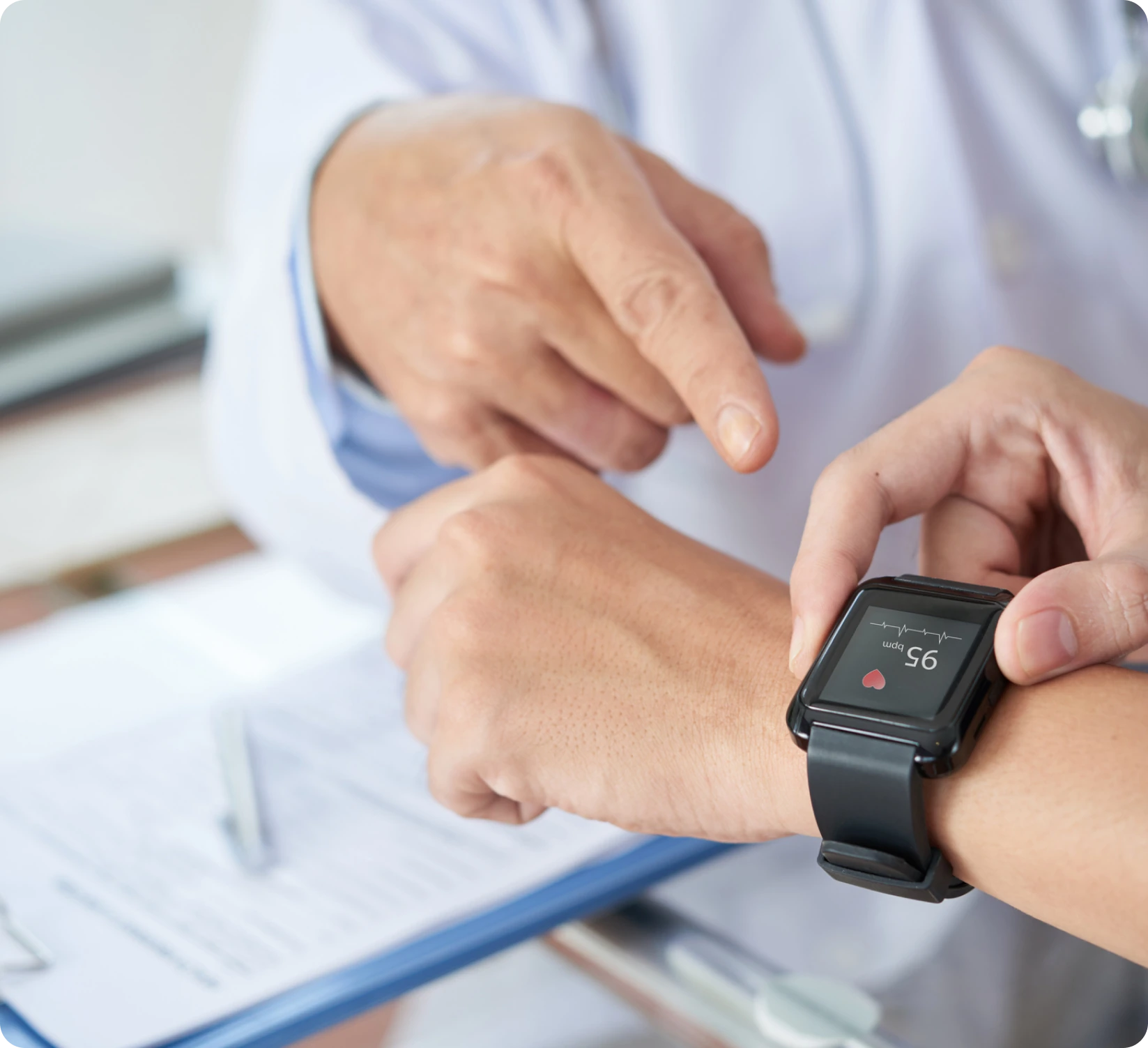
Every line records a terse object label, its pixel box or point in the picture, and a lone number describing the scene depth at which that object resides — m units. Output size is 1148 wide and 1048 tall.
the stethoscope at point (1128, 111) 0.75
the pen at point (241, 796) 0.62
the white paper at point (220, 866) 0.53
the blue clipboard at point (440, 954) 0.51
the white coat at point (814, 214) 0.79
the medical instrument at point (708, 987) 0.54
